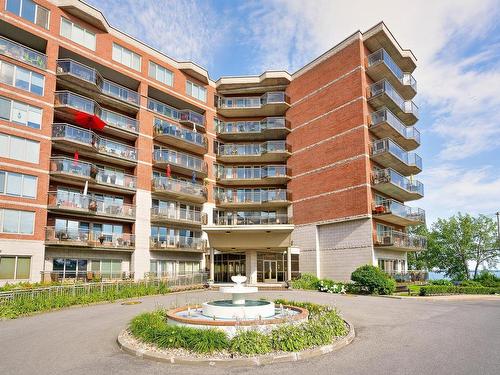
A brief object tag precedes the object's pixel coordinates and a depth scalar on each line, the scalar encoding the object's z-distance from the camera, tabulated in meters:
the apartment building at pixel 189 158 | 28.97
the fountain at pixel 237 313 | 11.64
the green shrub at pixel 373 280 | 28.36
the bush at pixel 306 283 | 33.44
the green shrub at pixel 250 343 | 10.19
